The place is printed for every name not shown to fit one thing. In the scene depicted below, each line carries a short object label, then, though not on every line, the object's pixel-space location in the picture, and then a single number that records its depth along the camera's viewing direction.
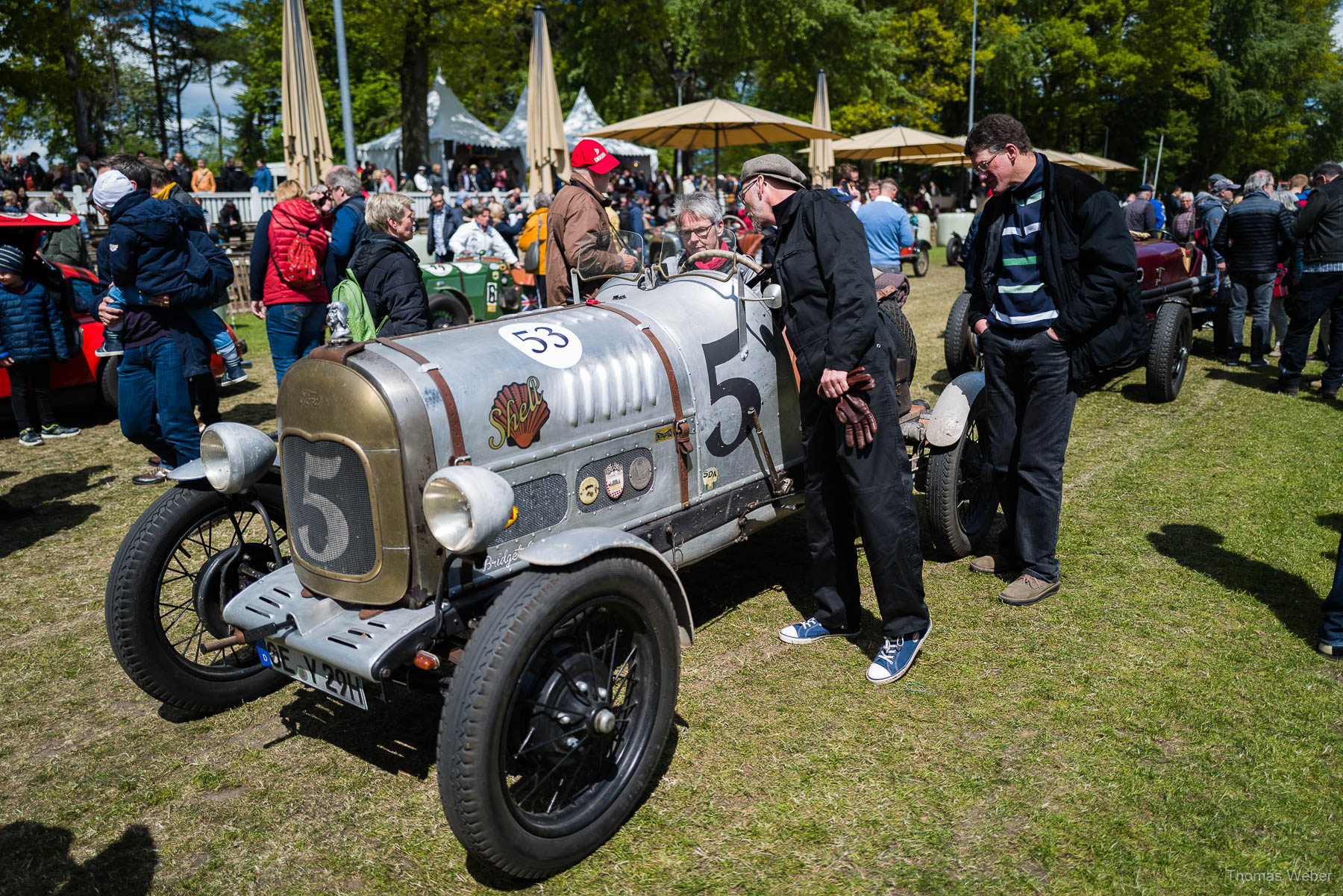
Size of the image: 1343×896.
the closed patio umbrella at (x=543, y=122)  11.55
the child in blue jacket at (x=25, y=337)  6.79
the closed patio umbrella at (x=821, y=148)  16.06
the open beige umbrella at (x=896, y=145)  18.33
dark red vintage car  7.71
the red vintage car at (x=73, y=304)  7.04
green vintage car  9.81
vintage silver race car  2.54
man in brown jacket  5.47
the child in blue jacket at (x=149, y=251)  5.06
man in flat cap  3.41
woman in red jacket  6.11
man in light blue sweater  9.57
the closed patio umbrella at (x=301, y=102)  10.36
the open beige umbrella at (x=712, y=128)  13.57
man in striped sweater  3.91
